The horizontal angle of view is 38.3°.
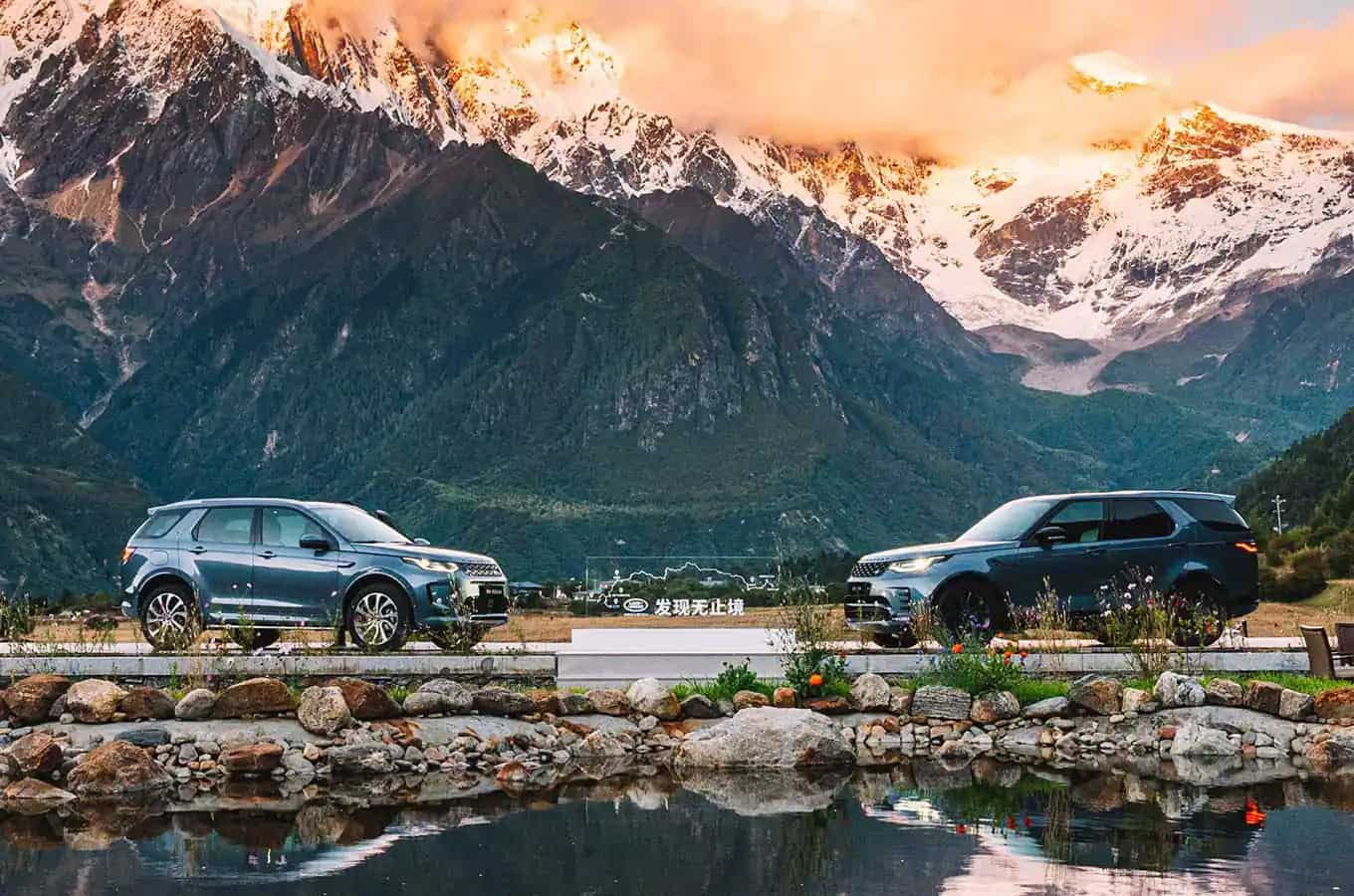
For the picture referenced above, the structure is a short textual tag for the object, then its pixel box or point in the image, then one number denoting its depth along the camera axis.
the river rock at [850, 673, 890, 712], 23.84
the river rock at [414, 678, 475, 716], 23.11
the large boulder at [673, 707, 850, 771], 22.48
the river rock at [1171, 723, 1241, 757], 22.75
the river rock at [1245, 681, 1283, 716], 23.30
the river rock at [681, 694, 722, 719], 23.77
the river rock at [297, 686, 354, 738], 22.23
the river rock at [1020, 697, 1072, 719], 23.73
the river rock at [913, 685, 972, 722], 23.78
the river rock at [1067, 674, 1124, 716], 23.53
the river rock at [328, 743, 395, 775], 21.88
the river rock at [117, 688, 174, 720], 22.59
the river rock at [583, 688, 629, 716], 23.73
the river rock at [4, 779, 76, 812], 20.22
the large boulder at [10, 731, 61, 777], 21.47
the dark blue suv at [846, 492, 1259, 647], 26.53
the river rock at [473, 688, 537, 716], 23.16
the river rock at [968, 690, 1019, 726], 23.75
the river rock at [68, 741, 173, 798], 20.98
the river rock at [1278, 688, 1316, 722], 23.20
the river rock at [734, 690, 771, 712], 23.89
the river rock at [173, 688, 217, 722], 22.56
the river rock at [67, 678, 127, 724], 22.58
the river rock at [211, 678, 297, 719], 22.56
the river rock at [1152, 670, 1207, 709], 23.36
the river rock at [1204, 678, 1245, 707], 23.50
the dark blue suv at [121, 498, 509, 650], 25.92
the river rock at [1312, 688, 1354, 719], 22.98
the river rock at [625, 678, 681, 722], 23.62
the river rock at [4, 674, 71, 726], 22.72
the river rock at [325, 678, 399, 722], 22.69
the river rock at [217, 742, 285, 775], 21.83
